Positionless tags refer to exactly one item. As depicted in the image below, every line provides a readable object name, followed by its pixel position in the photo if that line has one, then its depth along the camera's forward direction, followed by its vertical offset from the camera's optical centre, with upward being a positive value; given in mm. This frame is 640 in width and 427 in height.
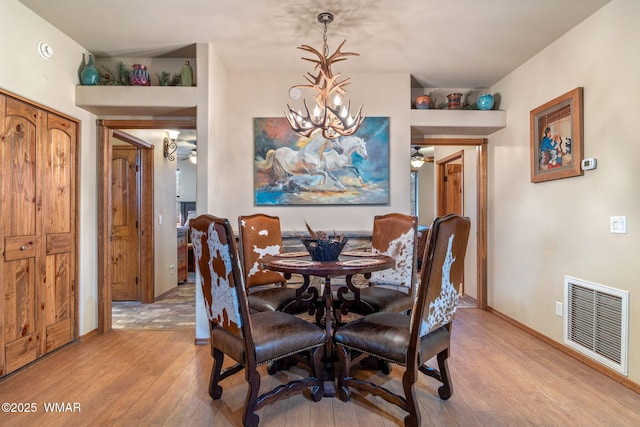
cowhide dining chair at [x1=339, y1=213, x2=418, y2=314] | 2664 -538
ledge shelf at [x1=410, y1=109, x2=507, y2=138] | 3844 +964
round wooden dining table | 2031 -341
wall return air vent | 2375 -815
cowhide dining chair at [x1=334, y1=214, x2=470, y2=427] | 1796 -653
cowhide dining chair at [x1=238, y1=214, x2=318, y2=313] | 2807 -365
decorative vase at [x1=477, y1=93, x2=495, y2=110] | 3895 +1167
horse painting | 3799 +465
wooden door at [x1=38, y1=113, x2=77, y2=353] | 2823 -134
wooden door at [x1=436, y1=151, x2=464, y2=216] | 5199 +384
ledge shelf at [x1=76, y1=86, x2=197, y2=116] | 3156 +1003
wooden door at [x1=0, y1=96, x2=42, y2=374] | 2447 -159
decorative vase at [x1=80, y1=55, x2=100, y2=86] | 3178 +1198
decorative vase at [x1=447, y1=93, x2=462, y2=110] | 3932 +1191
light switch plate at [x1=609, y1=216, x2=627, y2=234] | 2392 -107
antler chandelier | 2564 +689
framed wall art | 2797 +603
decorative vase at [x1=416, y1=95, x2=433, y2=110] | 3883 +1151
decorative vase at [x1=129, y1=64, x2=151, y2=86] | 3223 +1207
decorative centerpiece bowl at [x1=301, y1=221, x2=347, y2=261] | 2289 -240
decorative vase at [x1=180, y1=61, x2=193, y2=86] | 3229 +1206
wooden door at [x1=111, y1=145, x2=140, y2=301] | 4523 -90
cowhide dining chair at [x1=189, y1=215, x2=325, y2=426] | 1812 -644
